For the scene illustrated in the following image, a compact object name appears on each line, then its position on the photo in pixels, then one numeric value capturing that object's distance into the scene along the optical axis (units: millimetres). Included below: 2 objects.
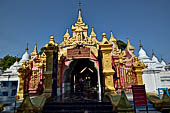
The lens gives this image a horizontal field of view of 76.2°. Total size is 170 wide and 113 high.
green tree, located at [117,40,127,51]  35062
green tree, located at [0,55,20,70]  32269
